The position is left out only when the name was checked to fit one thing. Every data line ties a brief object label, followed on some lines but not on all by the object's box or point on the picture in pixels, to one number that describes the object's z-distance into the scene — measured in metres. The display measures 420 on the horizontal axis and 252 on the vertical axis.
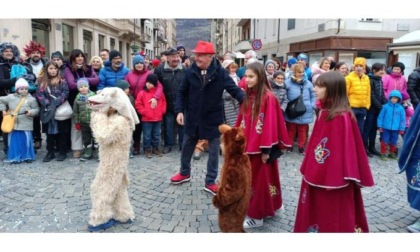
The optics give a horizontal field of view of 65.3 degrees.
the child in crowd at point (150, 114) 6.17
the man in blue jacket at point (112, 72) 6.22
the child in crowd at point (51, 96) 5.78
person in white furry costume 3.37
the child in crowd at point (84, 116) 5.69
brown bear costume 2.91
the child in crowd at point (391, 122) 6.39
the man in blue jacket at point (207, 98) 4.35
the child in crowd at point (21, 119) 5.80
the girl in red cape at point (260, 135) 3.35
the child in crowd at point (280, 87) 6.40
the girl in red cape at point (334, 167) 2.72
